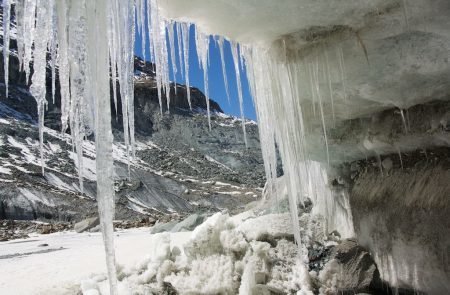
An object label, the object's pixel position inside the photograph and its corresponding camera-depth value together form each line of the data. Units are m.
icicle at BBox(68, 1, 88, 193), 2.58
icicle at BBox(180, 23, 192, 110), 3.91
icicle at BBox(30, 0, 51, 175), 2.57
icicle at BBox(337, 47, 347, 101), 3.81
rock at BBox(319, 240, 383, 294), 5.16
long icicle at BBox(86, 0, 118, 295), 2.69
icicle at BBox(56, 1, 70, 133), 2.53
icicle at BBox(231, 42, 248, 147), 4.32
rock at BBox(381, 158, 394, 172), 5.28
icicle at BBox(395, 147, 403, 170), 4.89
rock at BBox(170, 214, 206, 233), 11.25
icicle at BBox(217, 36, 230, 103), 4.14
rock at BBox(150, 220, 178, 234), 12.21
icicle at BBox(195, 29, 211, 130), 4.12
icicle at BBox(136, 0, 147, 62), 3.07
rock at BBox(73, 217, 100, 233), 17.10
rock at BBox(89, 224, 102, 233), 16.49
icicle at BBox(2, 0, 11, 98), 2.60
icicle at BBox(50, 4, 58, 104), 2.68
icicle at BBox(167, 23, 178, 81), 3.81
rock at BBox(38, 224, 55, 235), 17.29
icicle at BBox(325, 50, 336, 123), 3.93
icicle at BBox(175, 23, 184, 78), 3.91
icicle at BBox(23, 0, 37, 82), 2.58
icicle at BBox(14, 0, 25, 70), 2.58
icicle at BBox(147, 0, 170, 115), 3.38
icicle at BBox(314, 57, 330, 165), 4.08
